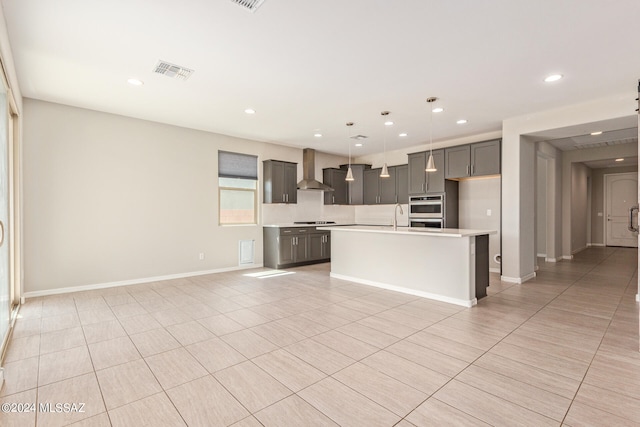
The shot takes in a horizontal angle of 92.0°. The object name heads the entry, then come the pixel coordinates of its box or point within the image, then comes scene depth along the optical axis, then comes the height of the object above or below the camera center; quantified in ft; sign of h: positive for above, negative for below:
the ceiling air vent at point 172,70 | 11.24 +5.39
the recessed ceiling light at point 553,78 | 11.80 +5.23
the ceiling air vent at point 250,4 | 7.78 +5.33
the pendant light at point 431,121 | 14.49 +5.33
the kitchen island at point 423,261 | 13.60 -2.41
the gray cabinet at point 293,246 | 22.27 -2.48
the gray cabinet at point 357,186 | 28.50 +2.50
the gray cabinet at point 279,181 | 22.94 +2.41
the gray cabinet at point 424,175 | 21.85 +2.77
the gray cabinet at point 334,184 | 27.45 +2.59
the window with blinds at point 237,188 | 21.50 +1.82
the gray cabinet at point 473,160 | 19.22 +3.47
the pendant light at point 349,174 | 18.72 +2.42
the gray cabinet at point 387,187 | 25.61 +2.27
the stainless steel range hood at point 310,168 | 25.15 +3.78
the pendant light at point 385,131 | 16.61 +5.36
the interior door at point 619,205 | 32.58 +0.74
